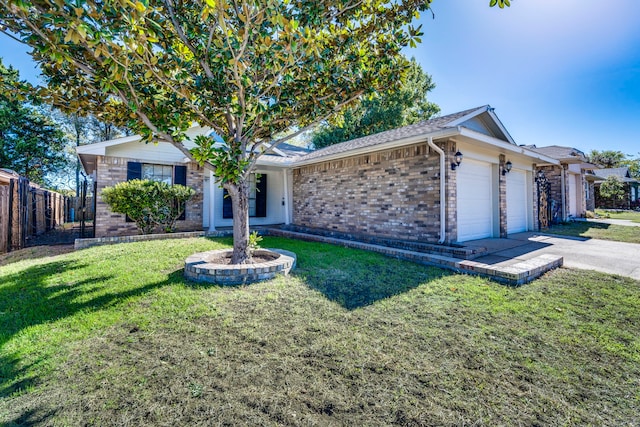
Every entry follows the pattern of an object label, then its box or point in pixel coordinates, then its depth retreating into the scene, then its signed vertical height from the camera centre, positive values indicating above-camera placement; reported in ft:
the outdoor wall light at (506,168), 28.32 +4.71
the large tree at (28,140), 55.31 +17.07
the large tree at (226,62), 10.93 +7.69
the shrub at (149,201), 26.30 +1.56
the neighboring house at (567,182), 45.94 +5.81
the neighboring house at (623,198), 88.33 +4.72
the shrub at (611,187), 75.56 +7.03
